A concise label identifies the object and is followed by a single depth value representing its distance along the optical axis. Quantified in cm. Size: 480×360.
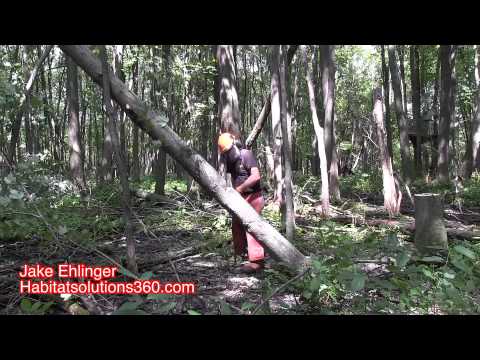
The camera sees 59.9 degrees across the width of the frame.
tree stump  609
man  582
